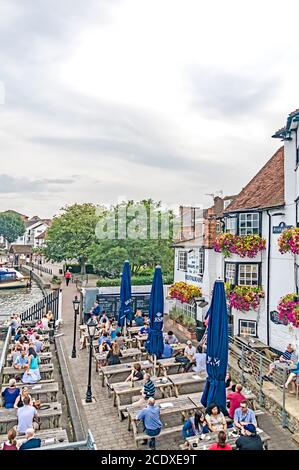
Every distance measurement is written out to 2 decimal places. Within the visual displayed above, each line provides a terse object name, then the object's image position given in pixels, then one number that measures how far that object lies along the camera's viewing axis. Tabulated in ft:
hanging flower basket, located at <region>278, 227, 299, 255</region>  45.91
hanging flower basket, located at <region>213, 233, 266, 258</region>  56.85
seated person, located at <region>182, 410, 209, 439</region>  26.84
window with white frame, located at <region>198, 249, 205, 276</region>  72.89
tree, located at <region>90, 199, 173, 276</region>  102.06
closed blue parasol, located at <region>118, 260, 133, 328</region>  56.65
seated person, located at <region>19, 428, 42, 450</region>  23.56
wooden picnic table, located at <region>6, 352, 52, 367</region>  45.27
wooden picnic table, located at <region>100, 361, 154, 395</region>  40.14
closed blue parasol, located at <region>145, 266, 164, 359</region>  44.78
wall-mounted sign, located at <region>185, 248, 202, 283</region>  74.54
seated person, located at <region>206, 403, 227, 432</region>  27.20
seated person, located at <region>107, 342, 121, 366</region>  43.11
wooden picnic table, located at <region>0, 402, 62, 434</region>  29.27
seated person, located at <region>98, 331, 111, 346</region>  49.40
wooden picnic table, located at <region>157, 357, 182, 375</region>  42.80
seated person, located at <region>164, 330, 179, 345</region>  52.68
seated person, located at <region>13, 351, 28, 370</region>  41.21
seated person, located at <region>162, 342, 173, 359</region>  46.44
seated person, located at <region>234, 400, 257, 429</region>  27.86
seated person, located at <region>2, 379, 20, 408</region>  32.16
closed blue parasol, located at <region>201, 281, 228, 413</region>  30.96
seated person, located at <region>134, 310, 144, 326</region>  65.50
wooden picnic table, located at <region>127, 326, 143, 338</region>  58.15
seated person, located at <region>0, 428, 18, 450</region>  22.80
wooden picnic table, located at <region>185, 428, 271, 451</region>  24.92
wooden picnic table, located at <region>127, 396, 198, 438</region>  29.56
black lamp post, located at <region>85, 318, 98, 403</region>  37.46
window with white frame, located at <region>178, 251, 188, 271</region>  81.31
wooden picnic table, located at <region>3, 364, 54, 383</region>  40.40
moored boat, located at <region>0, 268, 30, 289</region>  164.14
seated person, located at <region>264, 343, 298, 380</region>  39.73
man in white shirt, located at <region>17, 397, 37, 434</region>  27.32
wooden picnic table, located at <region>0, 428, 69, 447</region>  25.41
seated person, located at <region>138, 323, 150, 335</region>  56.80
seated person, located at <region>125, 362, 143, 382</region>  36.96
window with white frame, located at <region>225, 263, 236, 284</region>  60.70
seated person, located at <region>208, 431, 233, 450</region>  22.43
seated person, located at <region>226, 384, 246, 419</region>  30.68
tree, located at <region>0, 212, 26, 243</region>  357.41
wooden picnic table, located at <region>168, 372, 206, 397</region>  36.49
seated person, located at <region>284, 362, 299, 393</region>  36.13
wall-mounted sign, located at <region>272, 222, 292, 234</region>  53.25
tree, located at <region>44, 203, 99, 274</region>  146.72
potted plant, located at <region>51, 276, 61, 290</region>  106.38
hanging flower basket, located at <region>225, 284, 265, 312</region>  56.65
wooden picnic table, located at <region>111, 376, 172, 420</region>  35.01
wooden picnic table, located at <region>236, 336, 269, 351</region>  53.31
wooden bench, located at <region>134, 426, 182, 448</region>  27.71
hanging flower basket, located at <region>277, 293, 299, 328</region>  45.60
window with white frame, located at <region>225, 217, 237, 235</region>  61.87
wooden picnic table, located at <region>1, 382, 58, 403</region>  34.85
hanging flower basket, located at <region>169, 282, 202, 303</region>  71.72
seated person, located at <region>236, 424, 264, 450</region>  23.09
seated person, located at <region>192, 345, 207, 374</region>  40.63
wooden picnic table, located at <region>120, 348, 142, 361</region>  47.97
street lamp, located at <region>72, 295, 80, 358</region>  56.13
